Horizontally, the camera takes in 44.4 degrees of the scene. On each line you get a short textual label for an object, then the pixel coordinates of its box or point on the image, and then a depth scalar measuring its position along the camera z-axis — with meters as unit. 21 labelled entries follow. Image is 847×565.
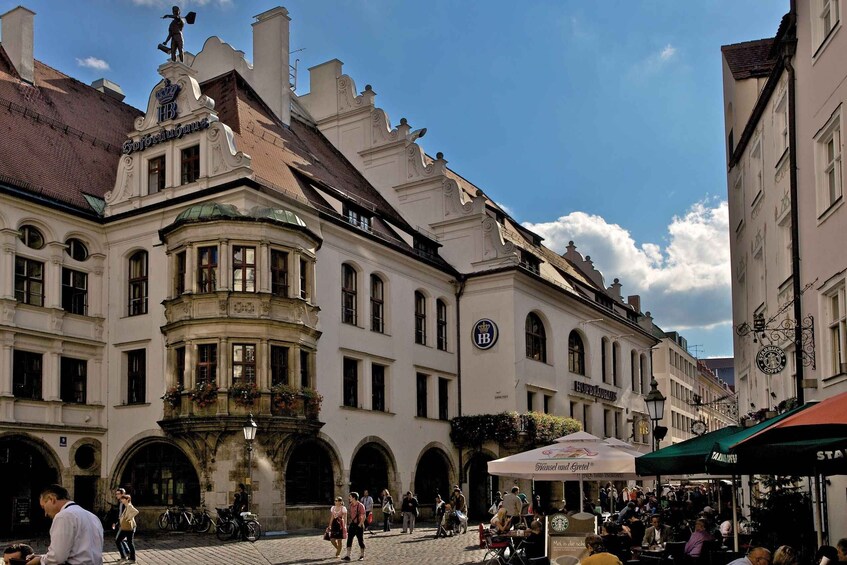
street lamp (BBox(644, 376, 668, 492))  24.50
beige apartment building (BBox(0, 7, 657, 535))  31.20
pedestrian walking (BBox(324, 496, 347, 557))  23.70
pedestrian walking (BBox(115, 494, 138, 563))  21.28
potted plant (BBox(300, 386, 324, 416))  32.25
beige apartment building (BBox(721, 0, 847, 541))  17.08
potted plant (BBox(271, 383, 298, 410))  31.11
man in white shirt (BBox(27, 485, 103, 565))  8.62
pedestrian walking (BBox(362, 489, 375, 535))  32.19
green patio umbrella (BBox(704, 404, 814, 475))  12.38
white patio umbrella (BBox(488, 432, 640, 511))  19.66
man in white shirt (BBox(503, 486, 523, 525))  26.64
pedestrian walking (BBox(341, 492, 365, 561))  24.06
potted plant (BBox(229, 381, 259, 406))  30.45
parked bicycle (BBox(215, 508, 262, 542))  27.91
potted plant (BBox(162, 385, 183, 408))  31.42
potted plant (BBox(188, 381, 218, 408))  30.59
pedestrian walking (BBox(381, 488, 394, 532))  33.19
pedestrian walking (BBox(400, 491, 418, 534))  32.75
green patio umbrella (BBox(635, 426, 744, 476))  14.91
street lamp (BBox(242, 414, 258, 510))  28.34
